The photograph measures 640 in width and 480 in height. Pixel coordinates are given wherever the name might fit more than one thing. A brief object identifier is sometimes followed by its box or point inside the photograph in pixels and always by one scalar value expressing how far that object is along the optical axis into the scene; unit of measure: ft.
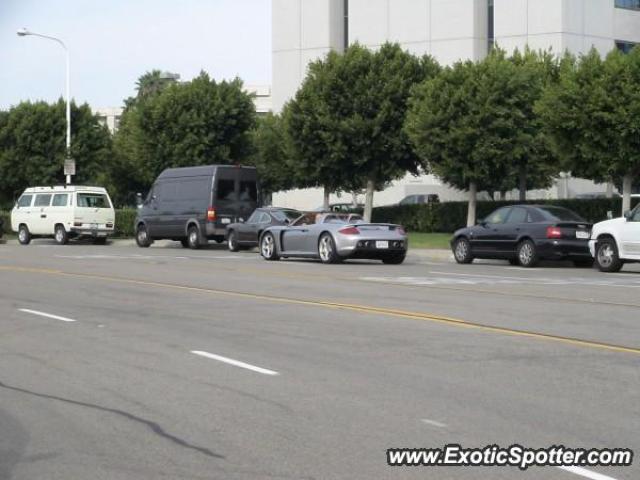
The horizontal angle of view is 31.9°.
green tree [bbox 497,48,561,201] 123.13
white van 138.00
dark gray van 121.70
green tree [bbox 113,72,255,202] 160.76
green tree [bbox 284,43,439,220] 139.64
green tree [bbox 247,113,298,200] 184.55
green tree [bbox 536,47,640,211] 105.19
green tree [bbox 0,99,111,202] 186.29
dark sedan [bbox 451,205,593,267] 85.56
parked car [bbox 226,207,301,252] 108.17
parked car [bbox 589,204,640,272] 77.20
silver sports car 85.46
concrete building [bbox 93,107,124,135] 479.41
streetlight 161.43
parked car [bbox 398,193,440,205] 210.18
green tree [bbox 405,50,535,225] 122.21
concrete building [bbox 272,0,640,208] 209.05
